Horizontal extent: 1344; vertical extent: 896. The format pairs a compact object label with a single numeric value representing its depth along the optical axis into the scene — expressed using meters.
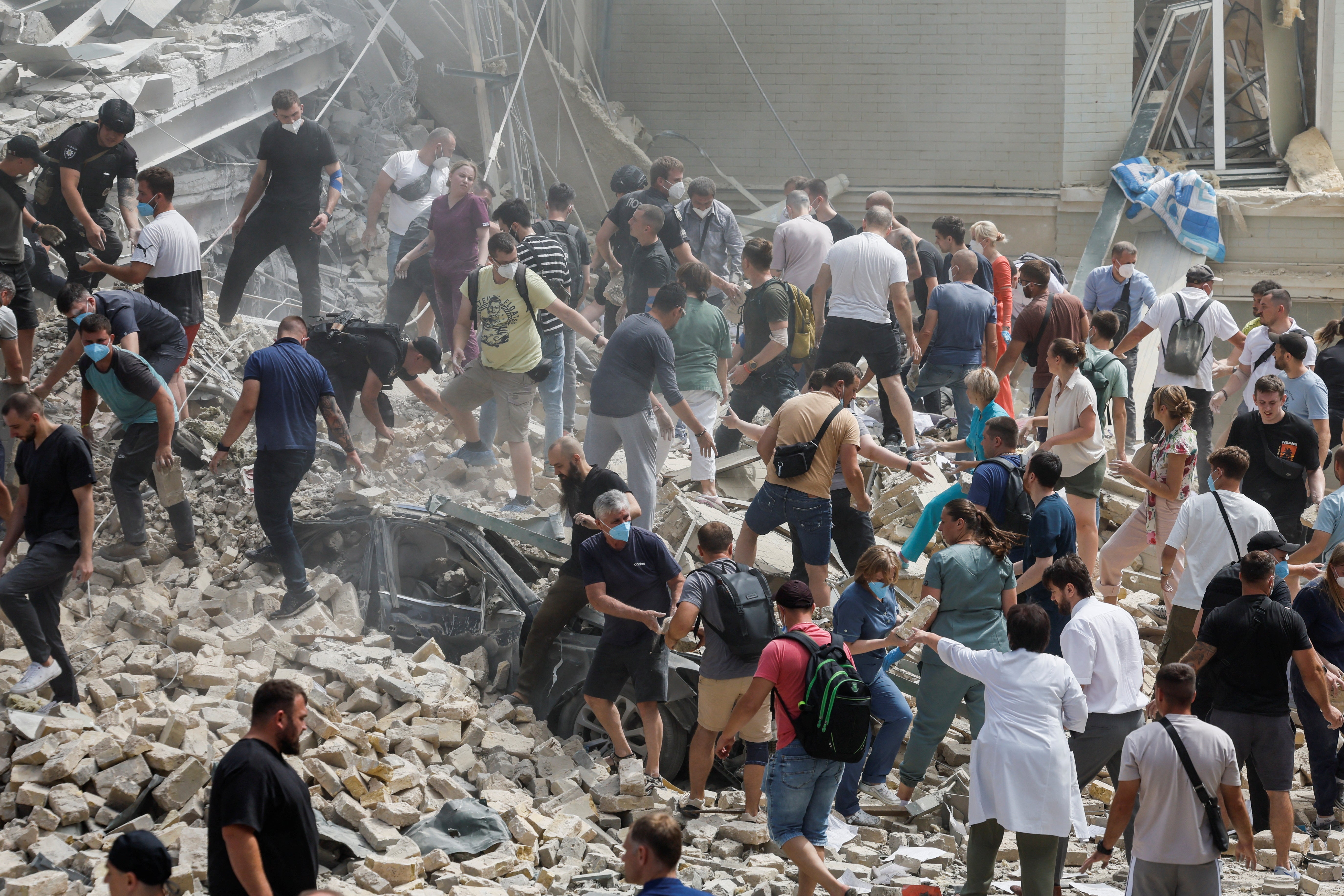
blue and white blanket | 27.39
